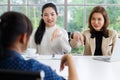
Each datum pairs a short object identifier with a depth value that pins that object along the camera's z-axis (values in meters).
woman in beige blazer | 2.82
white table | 1.83
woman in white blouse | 2.87
